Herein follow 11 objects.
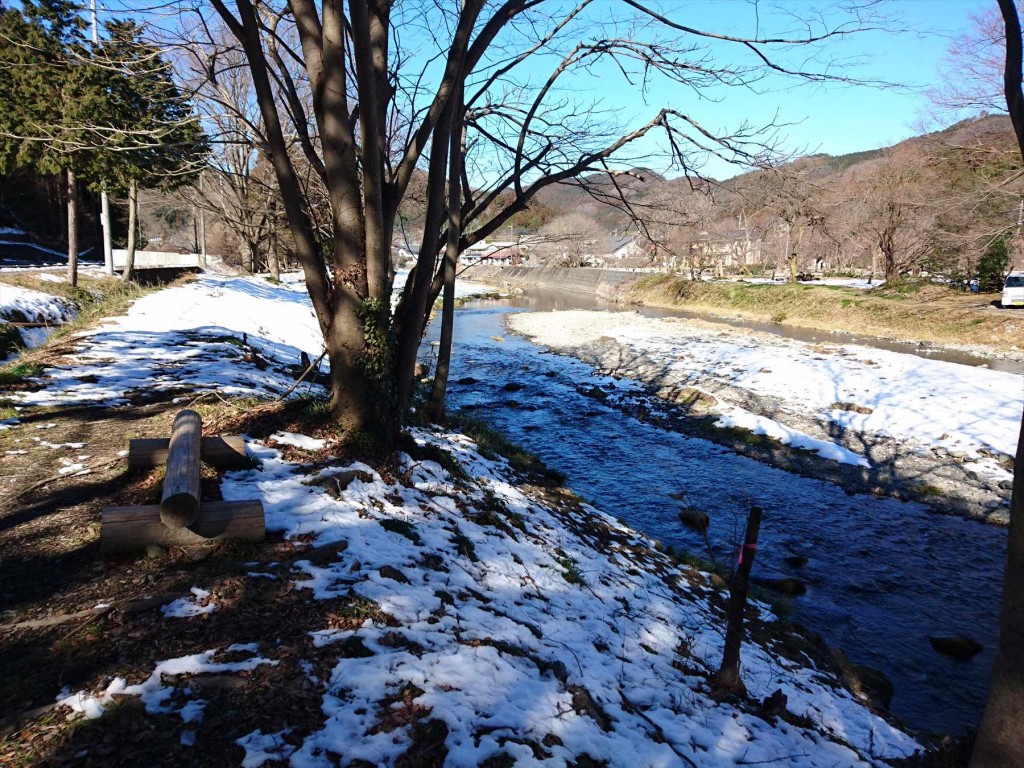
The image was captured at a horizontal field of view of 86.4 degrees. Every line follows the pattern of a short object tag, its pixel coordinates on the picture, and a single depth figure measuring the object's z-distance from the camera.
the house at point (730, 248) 49.50
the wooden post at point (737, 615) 4.20
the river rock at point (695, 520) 9.23
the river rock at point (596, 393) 17.71
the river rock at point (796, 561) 8.34
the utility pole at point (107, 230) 20.88
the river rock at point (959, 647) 6.28
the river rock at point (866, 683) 5.24
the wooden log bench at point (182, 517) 3.75
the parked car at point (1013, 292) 25.14
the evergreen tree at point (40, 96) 14.79
